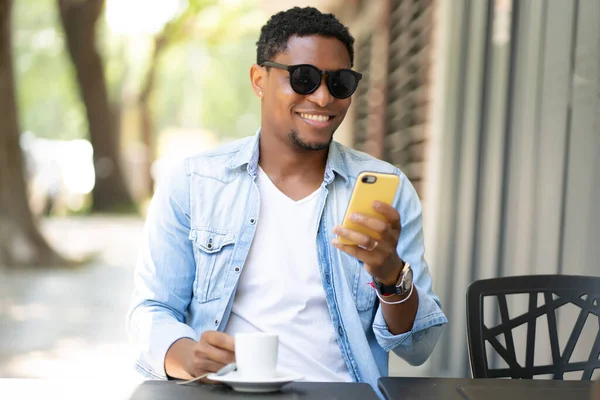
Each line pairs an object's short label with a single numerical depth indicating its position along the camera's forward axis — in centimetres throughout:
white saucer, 175
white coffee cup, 177
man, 242
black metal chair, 245
